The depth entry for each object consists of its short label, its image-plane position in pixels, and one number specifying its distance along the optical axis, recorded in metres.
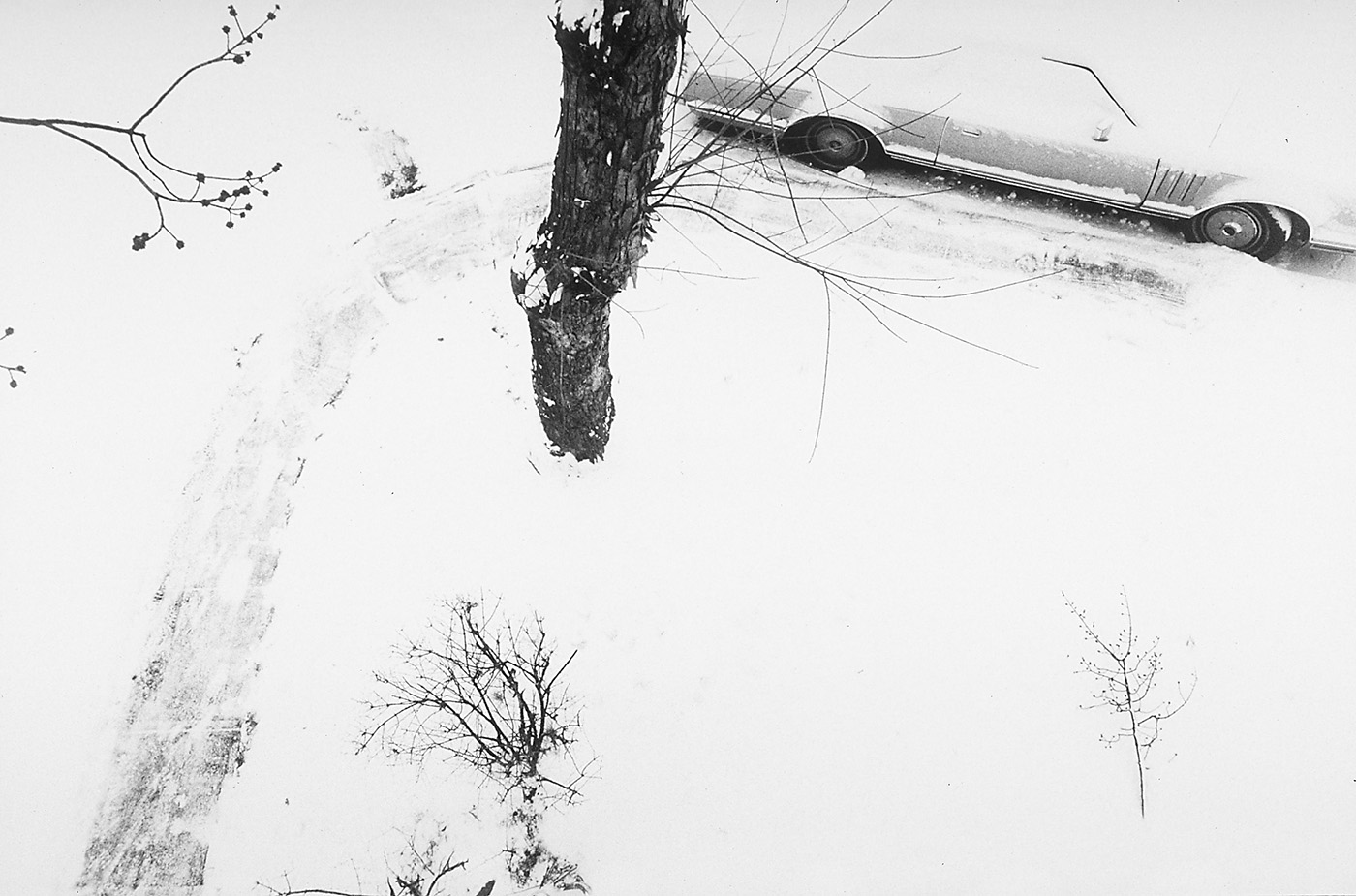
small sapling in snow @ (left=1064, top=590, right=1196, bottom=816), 4.21
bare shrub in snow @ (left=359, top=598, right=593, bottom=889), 4.03
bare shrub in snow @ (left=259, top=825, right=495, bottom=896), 3.97
